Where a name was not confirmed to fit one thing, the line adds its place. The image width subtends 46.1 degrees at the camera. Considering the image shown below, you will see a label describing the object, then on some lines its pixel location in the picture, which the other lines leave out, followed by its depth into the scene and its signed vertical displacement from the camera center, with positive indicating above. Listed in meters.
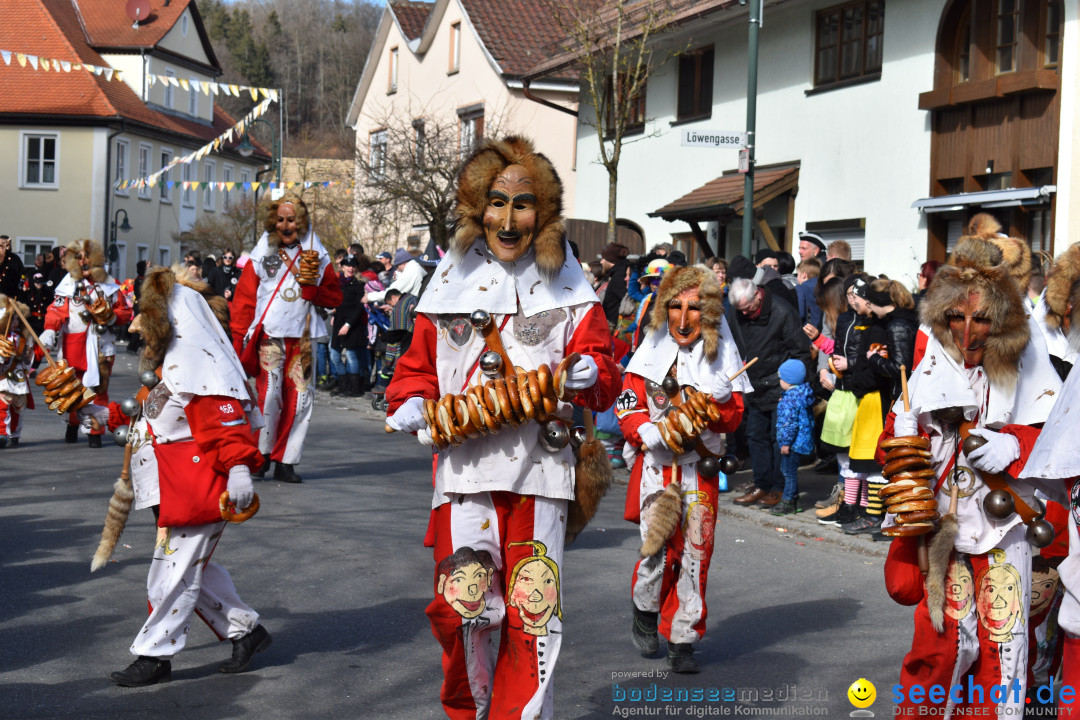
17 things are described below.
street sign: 13.73 +2.37
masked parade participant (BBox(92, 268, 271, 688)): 5.40 -0.52
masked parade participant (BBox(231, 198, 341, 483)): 10.48 +0.23
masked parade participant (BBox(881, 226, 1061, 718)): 4.49 -0.50
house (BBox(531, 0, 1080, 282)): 15.46 +3.34
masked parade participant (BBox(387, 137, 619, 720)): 4.29 -0.22
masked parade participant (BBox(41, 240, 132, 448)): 12.98 +0.10
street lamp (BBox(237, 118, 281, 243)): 25.45 +3.91
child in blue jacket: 10.08 -0.48
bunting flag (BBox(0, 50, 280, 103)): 24.85 +5.34
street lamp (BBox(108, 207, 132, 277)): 43.91 +3.67
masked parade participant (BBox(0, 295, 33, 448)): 11.98 -0.52
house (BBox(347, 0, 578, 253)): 31.75 +7.19
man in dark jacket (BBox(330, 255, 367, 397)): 17.92 +0.02
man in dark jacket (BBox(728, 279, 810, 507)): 10.27 -0.03
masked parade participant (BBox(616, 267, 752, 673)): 5.97 -0.44
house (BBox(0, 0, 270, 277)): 44.44 +7.35
